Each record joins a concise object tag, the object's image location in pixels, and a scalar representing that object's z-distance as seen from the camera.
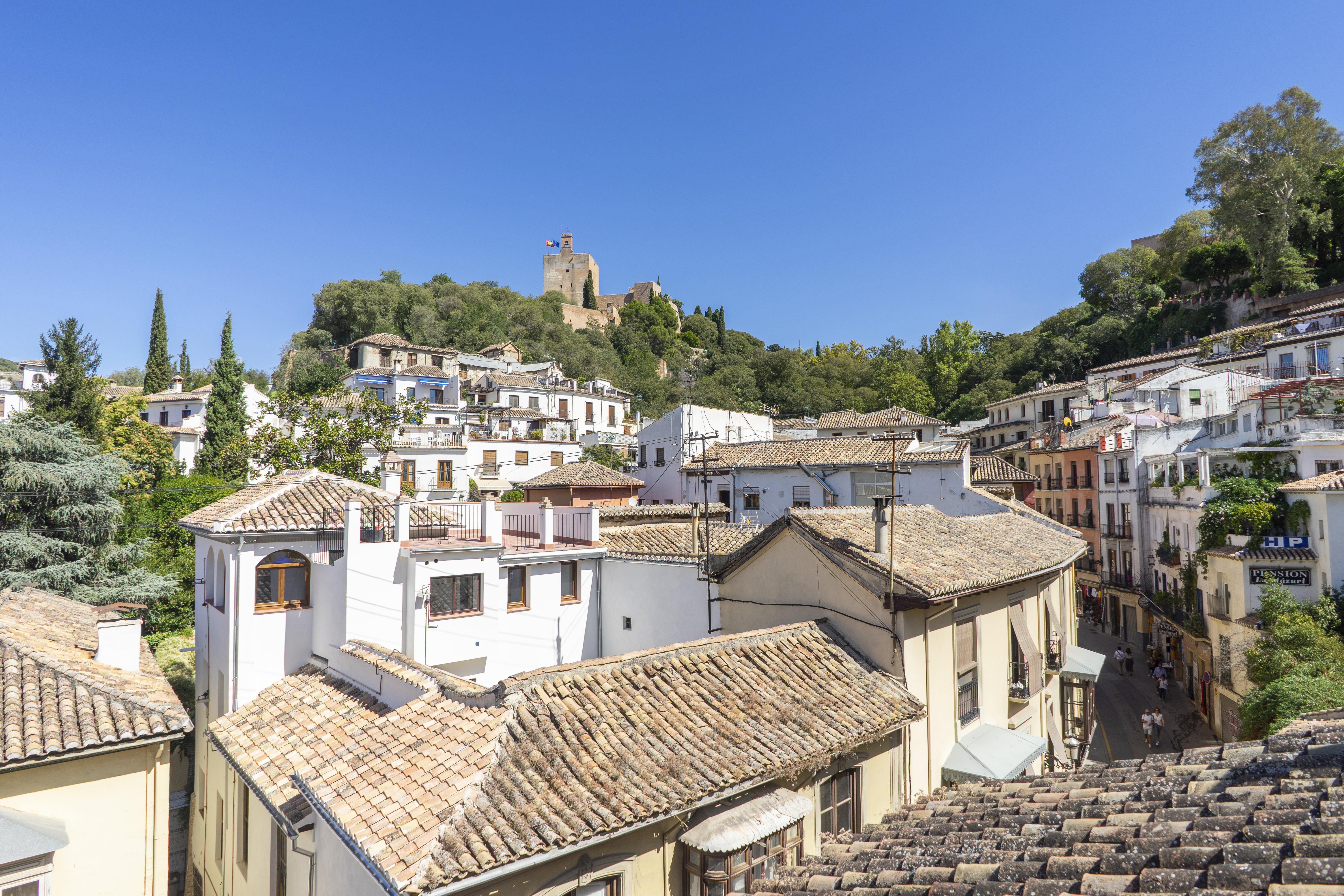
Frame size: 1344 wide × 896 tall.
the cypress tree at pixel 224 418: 34.69
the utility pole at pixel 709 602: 12.50
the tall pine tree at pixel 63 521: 19.50
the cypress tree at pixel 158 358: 47.38
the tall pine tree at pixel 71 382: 25.58
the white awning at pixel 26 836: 7.12
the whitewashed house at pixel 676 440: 33.84
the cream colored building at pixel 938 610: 9.63
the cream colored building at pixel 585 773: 5.73
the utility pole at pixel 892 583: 9.16
